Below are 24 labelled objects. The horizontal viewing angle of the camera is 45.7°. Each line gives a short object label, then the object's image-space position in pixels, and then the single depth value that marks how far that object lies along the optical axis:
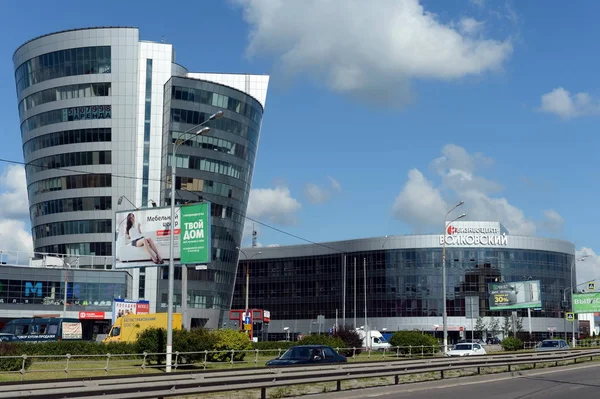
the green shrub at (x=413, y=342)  56.91
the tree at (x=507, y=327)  119.75
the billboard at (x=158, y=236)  42.31
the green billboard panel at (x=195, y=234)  42.09
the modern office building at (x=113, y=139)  100.88
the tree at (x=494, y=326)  123.00
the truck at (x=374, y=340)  70.57
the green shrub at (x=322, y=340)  50.60
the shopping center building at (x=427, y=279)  126.75
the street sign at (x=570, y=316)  90.00
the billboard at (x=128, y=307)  62.72
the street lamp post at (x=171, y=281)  32.91
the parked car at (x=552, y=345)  54.32
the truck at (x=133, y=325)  55.04
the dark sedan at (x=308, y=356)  29.20
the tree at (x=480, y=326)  121.03
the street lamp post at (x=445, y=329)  53.44
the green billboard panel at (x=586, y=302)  91.12
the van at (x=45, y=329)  60.62
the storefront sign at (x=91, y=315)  84.56
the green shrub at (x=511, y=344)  78.69
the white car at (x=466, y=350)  55.59
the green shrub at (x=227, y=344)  44.41
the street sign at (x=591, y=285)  86.84
